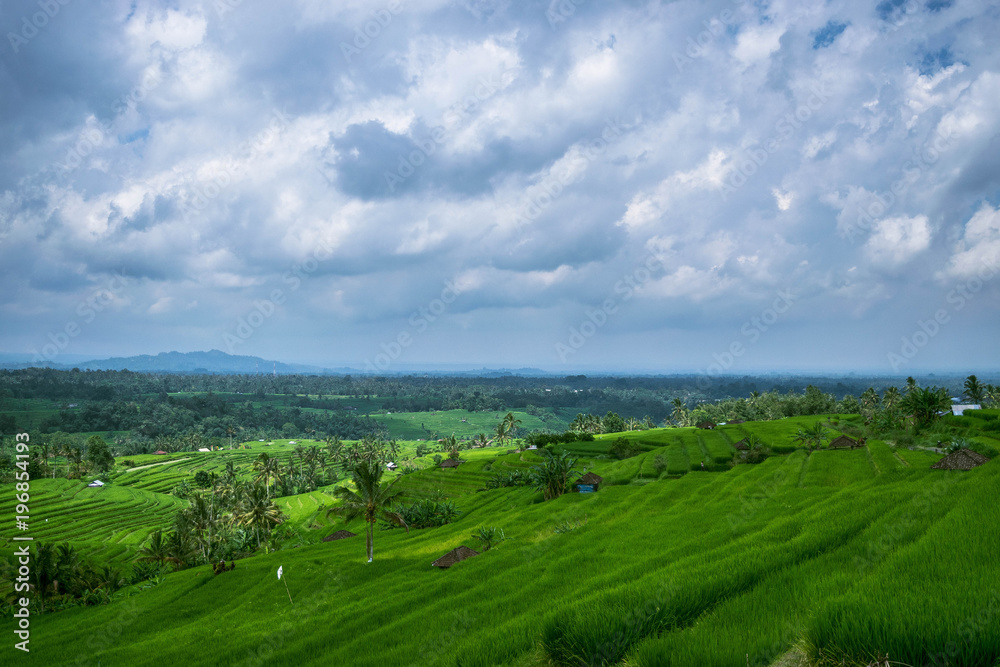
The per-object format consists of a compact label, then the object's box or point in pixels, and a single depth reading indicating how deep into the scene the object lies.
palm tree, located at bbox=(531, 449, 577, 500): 63.08
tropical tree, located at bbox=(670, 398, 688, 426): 155.12
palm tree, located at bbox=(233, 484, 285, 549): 66.69
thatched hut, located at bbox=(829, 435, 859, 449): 65.00
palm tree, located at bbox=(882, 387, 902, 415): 96.22
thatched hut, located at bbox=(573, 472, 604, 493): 66.75
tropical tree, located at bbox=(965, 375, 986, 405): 95.99
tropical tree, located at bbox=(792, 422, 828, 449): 69.56
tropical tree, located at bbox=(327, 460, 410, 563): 41.94
